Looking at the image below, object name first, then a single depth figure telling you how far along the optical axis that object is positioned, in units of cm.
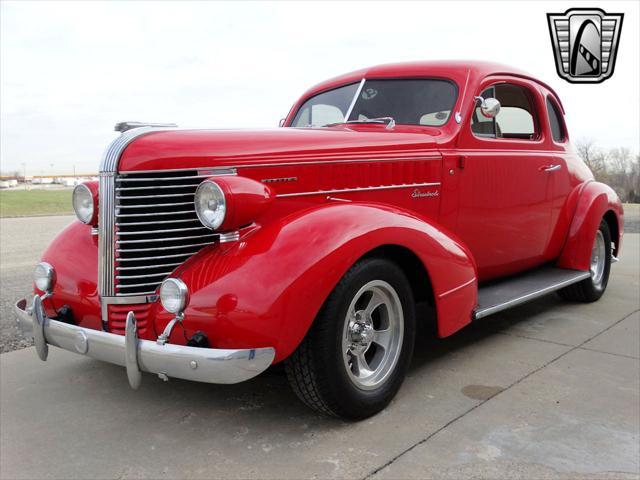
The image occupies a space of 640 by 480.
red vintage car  244
